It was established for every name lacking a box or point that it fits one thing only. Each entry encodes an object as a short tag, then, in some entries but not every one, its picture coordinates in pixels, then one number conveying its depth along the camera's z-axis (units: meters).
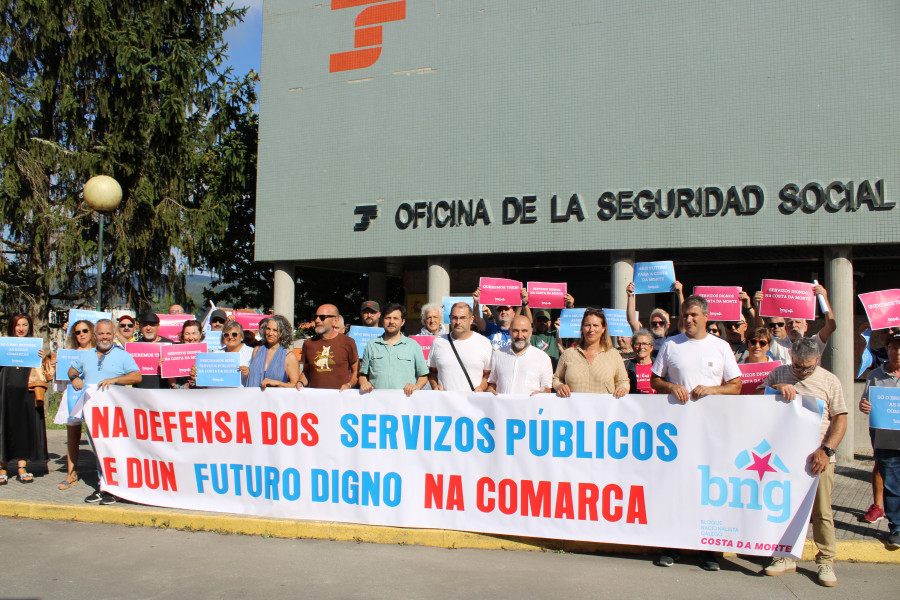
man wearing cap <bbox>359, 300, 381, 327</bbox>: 7.88
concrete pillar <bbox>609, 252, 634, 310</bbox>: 14.15
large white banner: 5.73
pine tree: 20.48
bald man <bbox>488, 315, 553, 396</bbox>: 6.39
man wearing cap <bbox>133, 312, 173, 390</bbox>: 9.50
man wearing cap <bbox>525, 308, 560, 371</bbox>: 8.15
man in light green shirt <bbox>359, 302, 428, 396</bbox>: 7.04
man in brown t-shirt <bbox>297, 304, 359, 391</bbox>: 7.36
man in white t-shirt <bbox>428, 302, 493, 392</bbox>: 6.84
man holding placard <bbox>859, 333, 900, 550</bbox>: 6.23
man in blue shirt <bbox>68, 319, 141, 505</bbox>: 8.07
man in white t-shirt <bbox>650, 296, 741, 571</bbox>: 5.93
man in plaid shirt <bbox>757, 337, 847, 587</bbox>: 5.54
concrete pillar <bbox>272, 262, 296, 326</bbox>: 17.69
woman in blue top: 7.55
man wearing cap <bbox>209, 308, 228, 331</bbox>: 9.57
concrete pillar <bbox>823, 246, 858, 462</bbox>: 12.32
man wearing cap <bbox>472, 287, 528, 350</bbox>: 8.26
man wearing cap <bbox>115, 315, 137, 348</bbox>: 9.43
